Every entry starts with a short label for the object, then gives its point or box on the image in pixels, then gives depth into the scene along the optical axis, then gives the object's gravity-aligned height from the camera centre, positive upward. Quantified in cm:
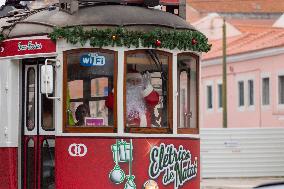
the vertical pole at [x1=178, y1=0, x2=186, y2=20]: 1481 +135
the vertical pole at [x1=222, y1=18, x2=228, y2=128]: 4700 +90
